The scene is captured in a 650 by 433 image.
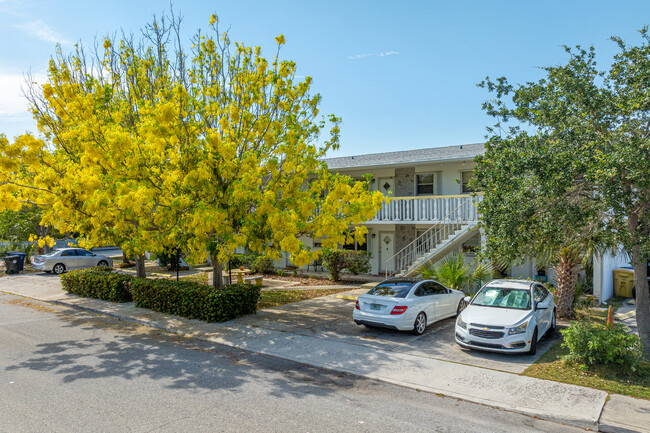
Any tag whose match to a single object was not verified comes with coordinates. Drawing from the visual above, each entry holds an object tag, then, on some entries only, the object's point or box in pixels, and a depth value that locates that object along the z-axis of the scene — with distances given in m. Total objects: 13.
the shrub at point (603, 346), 7.83
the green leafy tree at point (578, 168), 7.18
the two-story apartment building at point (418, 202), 17.72
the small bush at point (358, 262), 20.97
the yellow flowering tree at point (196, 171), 10.80
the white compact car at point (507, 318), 9.15
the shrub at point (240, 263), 24.98
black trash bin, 24.80
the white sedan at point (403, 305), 10.83
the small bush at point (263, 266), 23.81
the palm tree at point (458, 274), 15.09
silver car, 24.95
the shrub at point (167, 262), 26.06
